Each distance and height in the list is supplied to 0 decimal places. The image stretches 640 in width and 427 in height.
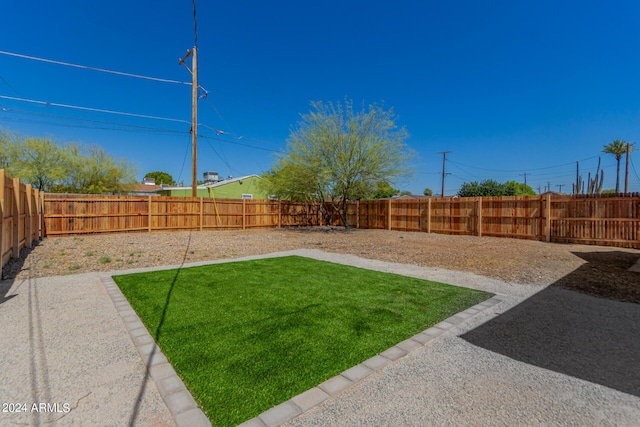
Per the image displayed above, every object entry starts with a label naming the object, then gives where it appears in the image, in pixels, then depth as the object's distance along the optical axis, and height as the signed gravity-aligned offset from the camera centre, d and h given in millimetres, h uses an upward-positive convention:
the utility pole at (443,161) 39031 +6346
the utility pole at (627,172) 27159 +3590
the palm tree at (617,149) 31031 +6620
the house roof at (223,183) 26731 +2236
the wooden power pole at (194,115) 15258 +4820
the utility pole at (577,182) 35262 +3508
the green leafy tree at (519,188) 39397 +3371
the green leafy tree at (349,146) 15117 +3193
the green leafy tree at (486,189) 35219 +2599
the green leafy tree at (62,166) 16516 +2449
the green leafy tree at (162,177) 55281 +5666
